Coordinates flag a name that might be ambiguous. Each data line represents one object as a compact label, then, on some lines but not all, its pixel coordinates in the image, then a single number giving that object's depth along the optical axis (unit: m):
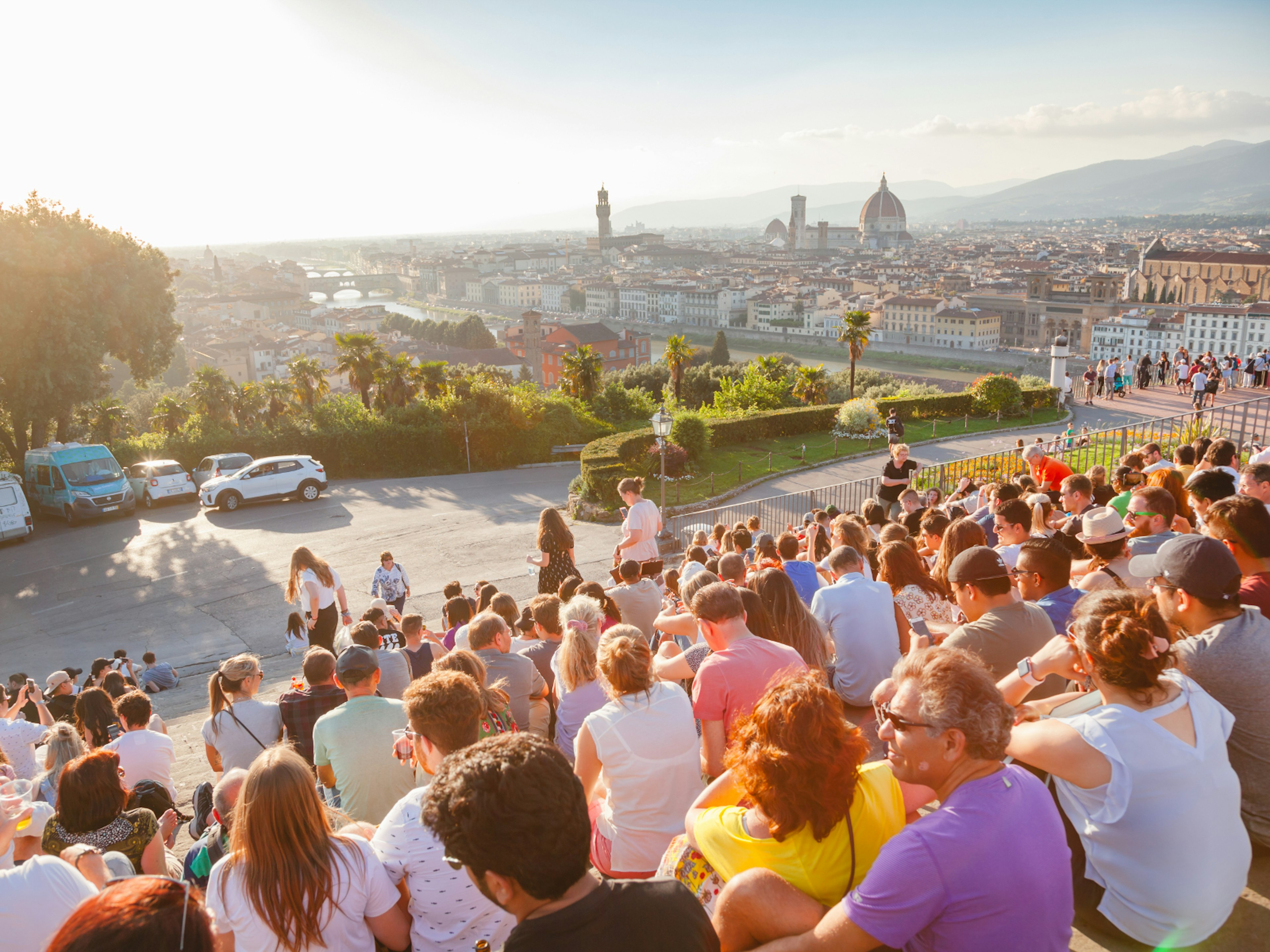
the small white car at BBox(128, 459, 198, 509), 20.95
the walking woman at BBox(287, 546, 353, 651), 8.91
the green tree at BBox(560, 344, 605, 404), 33.03
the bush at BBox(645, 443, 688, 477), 21.81
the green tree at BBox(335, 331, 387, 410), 31.78
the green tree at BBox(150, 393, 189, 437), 34.16
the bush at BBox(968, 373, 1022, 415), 26.38
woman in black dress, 8.54
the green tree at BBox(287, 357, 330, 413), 37.62
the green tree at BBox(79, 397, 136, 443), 29.19
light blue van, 19.30
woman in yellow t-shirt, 2.39
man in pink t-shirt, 3.88
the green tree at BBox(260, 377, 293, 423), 35.97
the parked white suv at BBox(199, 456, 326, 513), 20.11
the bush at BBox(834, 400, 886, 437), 25.61
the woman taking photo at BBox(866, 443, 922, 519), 10.30
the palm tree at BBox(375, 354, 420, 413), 31.44
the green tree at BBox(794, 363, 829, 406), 33.84
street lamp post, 15.45
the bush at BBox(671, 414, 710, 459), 23.08
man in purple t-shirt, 2.21
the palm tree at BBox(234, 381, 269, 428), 36.19
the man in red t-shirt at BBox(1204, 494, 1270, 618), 4.01
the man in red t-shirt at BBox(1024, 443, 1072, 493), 9.66
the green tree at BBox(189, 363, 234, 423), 36.44
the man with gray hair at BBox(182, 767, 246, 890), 3.56
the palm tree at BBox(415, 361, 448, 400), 33.53
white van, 17.73
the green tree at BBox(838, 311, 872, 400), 40.31
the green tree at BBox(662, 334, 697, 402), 40.62
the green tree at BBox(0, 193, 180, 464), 19.88
